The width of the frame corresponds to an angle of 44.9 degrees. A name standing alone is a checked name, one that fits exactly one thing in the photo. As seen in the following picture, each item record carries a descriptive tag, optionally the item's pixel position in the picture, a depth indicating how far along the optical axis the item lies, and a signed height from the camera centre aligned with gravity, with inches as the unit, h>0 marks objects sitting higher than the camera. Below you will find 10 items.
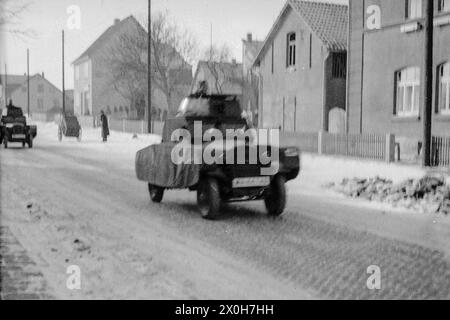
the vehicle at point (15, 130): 996.6 -17.4
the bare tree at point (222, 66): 2331.7 +252.0
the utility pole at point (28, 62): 2721.5 +294.4
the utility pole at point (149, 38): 1159.3 +167.6
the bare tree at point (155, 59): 1918.1 +227.2
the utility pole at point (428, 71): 522.5 +49.3
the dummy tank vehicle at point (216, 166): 338.3 -28.7
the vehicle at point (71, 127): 1395.2 -15.9
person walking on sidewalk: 1255.4 -14.0
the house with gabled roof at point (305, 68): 1045.2 +108.7
